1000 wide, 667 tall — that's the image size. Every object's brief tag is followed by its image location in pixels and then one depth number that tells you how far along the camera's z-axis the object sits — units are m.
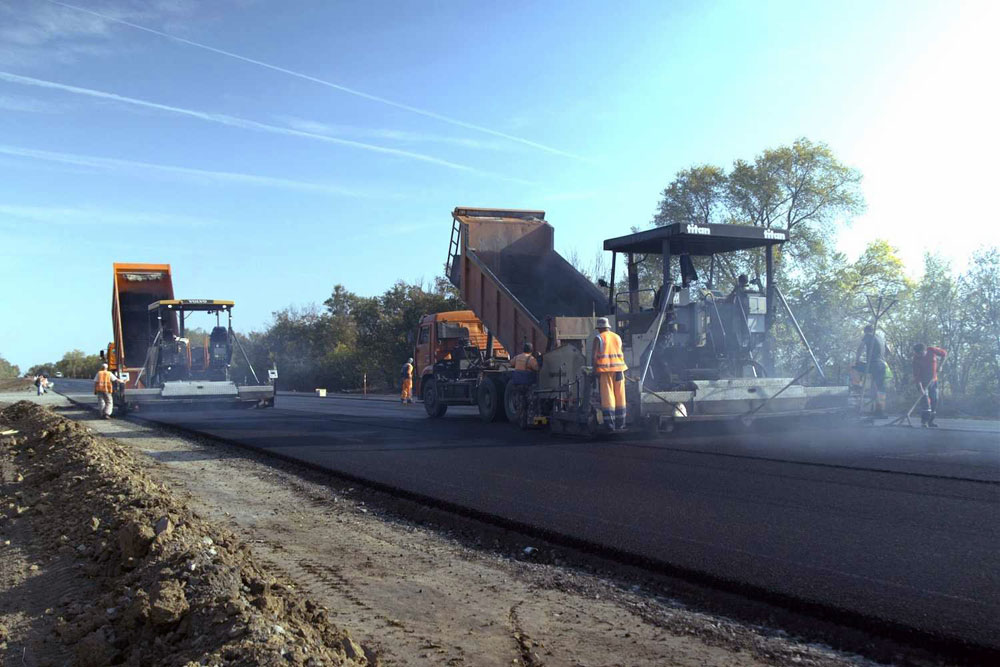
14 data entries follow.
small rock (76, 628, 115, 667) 3.24
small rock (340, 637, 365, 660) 3.15
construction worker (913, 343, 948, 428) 12.29
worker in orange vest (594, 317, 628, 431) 10.26
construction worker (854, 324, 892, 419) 12.39
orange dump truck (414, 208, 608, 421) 13.50
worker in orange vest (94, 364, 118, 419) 17.98
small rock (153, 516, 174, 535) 4.75
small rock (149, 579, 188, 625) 3.41
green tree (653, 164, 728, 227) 27.34
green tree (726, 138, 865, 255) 25.36
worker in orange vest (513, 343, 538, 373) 12.52
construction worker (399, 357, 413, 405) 24.17
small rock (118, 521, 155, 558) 4.48
